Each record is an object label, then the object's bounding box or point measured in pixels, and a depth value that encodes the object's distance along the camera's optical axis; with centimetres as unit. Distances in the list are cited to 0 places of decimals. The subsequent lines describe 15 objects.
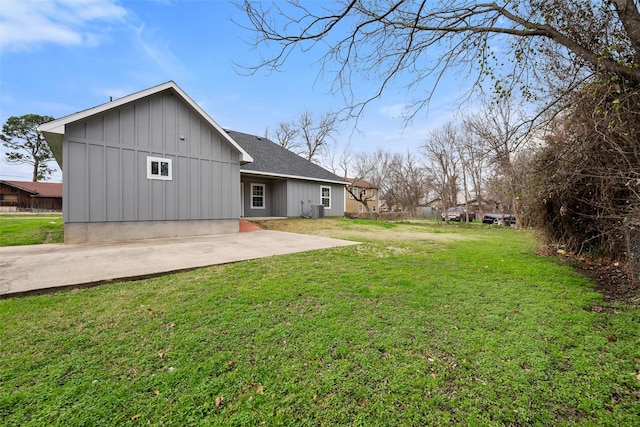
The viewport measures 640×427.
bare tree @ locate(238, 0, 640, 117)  334
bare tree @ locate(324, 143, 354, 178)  3276
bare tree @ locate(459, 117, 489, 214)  1814
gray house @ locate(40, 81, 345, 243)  736
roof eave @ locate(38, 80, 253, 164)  691
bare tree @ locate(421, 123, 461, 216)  2009
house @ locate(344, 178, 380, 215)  3544
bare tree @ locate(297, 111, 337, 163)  3111
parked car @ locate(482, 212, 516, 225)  2060
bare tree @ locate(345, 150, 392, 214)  3347
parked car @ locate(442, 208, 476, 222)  2462
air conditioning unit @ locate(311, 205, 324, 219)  1558
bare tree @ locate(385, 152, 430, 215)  2790
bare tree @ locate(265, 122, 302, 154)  3192
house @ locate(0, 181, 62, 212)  3128
